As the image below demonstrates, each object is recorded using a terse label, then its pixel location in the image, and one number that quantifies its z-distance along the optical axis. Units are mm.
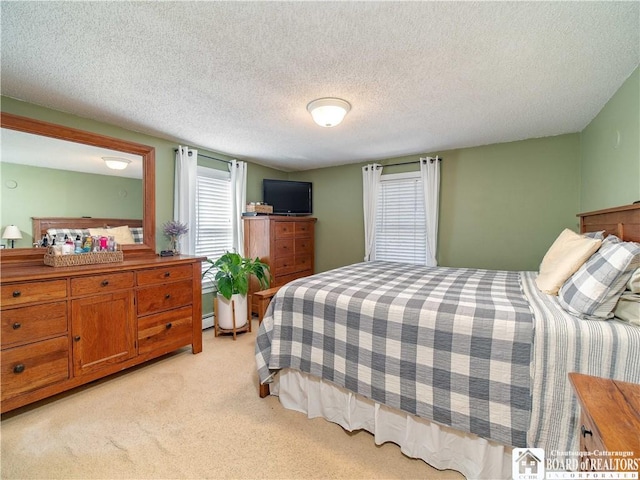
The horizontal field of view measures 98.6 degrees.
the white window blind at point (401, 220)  3947
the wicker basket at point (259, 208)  4031
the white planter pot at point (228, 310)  3314
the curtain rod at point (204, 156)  3356
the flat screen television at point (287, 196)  4395
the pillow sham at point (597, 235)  1905
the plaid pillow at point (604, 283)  1310
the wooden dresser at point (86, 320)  1826
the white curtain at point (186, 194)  3318
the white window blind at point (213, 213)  3666
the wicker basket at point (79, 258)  2182
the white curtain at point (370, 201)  4152
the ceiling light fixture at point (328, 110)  2188
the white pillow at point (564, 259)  1651
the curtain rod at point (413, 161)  3688
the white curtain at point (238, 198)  3936
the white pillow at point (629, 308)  1249
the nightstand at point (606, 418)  654
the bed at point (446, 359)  1252
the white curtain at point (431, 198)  3688
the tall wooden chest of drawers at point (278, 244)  3930
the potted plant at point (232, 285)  3225
